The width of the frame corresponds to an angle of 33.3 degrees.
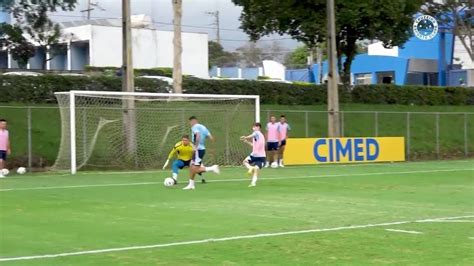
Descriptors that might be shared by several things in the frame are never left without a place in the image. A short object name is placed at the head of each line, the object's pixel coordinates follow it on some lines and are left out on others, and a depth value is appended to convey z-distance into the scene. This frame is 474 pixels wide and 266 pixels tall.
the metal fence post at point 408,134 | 37.79
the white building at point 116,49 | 72.44
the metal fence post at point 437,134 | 39.18
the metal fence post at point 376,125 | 37.22
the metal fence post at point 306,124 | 35.25
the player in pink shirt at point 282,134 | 29.35
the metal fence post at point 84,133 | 26.44
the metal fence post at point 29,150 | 26.71
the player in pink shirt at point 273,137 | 29.14
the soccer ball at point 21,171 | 25.19
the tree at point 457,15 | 51.49
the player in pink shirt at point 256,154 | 20.53
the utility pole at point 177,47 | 36.72
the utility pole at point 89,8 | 79.22
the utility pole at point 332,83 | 33.88
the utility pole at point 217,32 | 106.53
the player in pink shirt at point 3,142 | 23.95
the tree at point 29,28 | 36.00
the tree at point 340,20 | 40.50
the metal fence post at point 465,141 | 40.09
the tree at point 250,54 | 118.75
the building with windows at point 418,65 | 67.50
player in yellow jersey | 19.95
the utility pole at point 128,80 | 27.97
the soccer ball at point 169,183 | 20.06
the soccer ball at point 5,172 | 23.78
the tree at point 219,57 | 115.38
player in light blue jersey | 19.44
